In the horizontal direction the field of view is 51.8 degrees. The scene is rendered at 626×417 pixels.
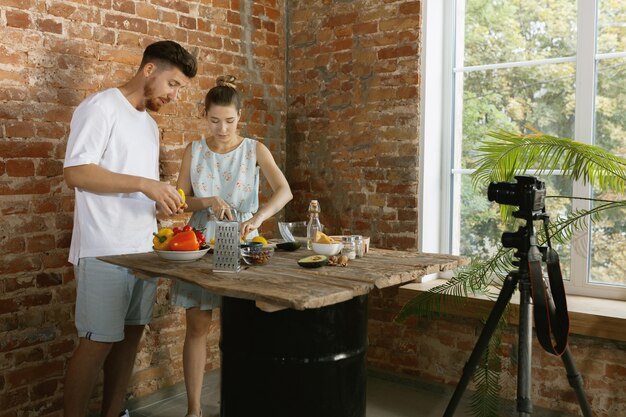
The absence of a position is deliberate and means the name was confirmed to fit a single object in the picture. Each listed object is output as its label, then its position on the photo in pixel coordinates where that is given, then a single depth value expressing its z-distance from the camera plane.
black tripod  2.49
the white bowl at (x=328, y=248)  2.66
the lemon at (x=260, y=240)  2.77
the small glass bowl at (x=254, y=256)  2.55
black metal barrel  2.34
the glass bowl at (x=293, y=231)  2.96
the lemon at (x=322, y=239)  2.70
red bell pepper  2.60
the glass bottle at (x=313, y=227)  2.87
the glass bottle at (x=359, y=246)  2.78
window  3.50
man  2.73
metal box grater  2.40
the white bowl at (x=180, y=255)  2.58
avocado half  2.48
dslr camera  2.48
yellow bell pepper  2.62
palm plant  3.12
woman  3.11
